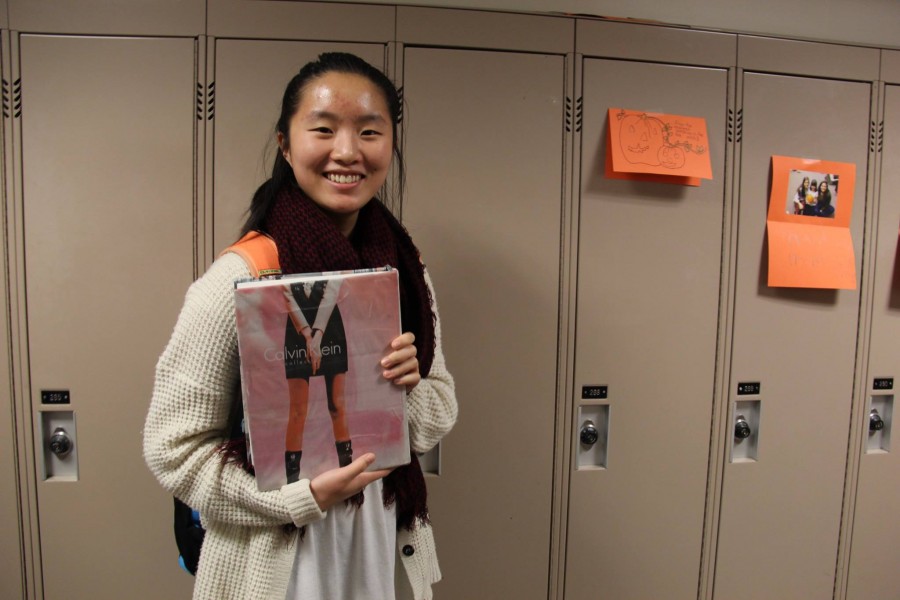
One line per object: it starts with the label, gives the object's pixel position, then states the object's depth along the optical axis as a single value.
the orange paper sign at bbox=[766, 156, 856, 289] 1.54
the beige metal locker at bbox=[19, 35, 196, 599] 1.32
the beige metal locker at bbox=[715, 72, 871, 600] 1.54
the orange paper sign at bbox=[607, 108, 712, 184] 1.44
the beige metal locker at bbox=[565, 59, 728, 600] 1.47
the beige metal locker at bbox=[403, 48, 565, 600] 1.41
